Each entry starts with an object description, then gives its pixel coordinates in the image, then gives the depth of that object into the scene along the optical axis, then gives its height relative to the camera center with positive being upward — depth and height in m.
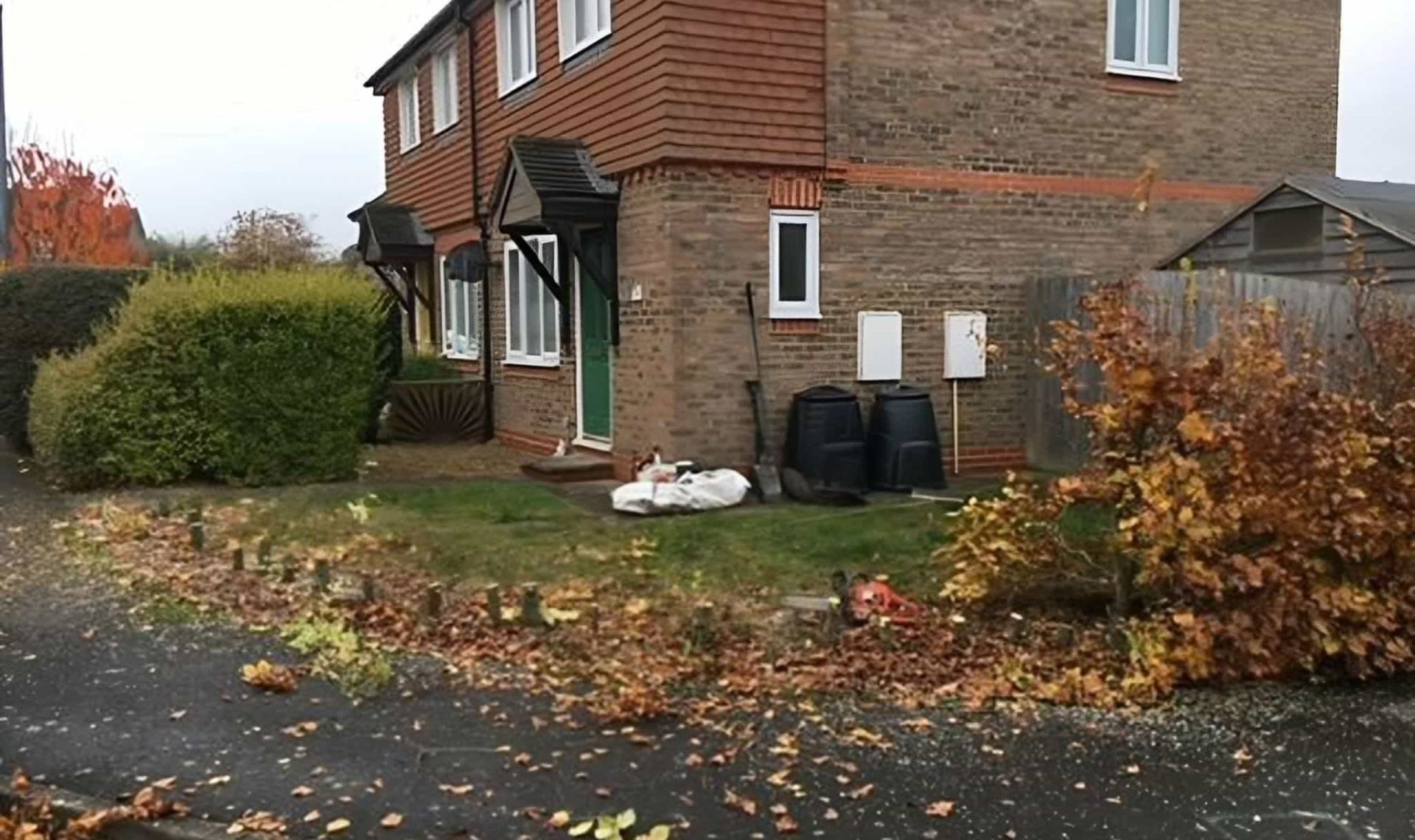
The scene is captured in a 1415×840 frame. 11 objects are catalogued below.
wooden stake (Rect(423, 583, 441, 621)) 6.89 -1.60
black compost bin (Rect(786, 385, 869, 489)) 11.45 -1.14
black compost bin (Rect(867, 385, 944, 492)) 11.62 -1.21
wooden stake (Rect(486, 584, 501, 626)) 6.78 -1.59
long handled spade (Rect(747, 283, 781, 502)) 11.38 -1.02
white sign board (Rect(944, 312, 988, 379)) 12.55 -0.28
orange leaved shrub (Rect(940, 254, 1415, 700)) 5.77 -0.89
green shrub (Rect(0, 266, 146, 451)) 13.84 +0.16
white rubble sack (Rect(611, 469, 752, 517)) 10.34 -1.51
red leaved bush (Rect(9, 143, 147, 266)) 29.75 +2.66
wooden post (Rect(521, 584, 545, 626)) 6.74 -1.61
